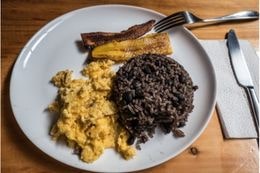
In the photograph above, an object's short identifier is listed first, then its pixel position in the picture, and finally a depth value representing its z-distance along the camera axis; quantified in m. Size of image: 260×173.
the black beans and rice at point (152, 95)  0.32
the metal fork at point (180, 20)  0.42
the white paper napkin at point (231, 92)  0.36
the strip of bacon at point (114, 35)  0.39
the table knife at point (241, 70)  0.37
